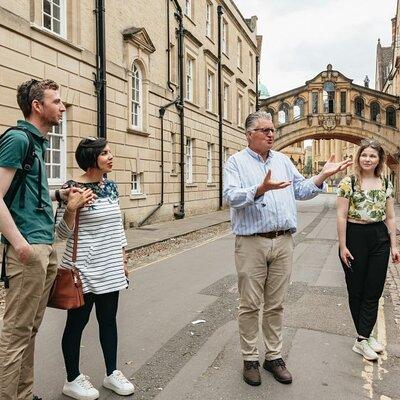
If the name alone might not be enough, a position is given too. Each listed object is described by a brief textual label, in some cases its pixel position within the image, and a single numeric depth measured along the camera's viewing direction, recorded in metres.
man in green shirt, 2.52
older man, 3.60
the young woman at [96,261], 3.19
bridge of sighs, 37.03
